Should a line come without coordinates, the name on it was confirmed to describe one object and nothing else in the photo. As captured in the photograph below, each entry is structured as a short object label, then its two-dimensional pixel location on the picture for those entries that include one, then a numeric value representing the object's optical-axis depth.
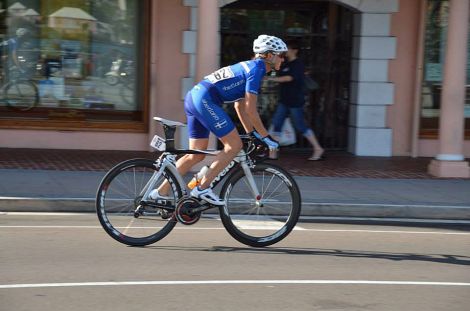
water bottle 16.14
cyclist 15.77
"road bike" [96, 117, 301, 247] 15.84
